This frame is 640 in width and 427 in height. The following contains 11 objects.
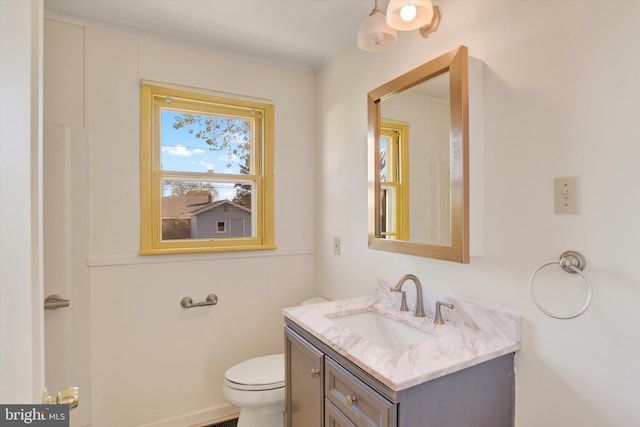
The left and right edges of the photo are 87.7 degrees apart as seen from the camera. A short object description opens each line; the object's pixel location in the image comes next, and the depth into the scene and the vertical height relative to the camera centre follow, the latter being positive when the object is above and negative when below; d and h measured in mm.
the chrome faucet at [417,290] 1495 -337
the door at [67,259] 1746 -205
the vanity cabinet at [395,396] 1004 -605
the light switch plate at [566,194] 1043 +62
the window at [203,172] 2041 +305
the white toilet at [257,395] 1720 -921
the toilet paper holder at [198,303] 2090 -531
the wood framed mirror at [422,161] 1267 +246
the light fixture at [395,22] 1235 +761
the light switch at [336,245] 2217 -193
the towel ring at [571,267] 992 -168
